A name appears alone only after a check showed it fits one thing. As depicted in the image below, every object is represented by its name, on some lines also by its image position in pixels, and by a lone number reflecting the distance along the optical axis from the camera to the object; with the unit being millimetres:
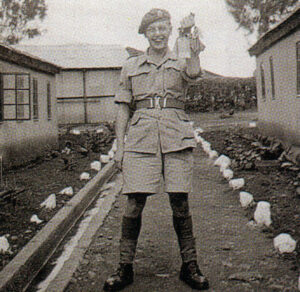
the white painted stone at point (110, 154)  13700
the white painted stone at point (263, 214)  5961
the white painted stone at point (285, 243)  4871
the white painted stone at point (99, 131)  21589
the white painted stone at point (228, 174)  9398
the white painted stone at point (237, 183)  8383
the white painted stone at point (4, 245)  4906
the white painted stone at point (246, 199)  7020
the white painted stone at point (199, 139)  16688
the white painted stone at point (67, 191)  8070
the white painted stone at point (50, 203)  7035
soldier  4113
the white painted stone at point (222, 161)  10618
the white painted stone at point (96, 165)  11273
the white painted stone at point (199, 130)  20156
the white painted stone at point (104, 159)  12867
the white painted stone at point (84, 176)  9773
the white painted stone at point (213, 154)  12812
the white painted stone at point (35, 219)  6231
